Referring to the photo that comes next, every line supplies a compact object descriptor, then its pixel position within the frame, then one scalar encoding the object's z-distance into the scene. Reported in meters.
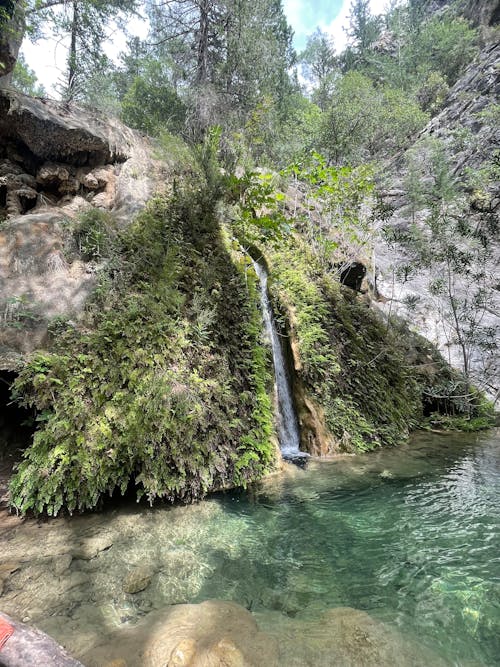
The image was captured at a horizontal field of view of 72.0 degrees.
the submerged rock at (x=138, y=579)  2.79
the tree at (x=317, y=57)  37.25
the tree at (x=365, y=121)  19.11
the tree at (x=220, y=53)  11.54
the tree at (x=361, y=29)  39.09
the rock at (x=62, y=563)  2.94
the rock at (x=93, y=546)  3.18
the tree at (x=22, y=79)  19.15
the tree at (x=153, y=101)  16.16
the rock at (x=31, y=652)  1.50
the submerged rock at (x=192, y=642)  2.05
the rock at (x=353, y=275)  10.17
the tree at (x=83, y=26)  11.73
